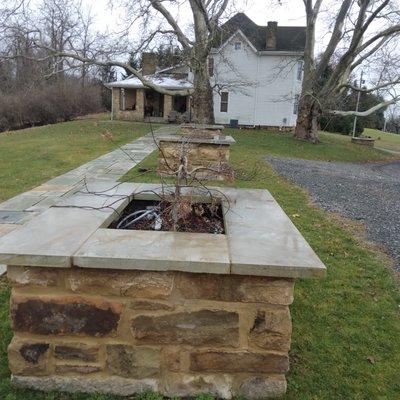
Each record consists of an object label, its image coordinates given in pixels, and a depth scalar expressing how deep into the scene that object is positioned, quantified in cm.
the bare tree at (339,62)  1798
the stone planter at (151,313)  214
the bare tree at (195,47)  1858
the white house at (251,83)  2758
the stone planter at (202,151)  775
